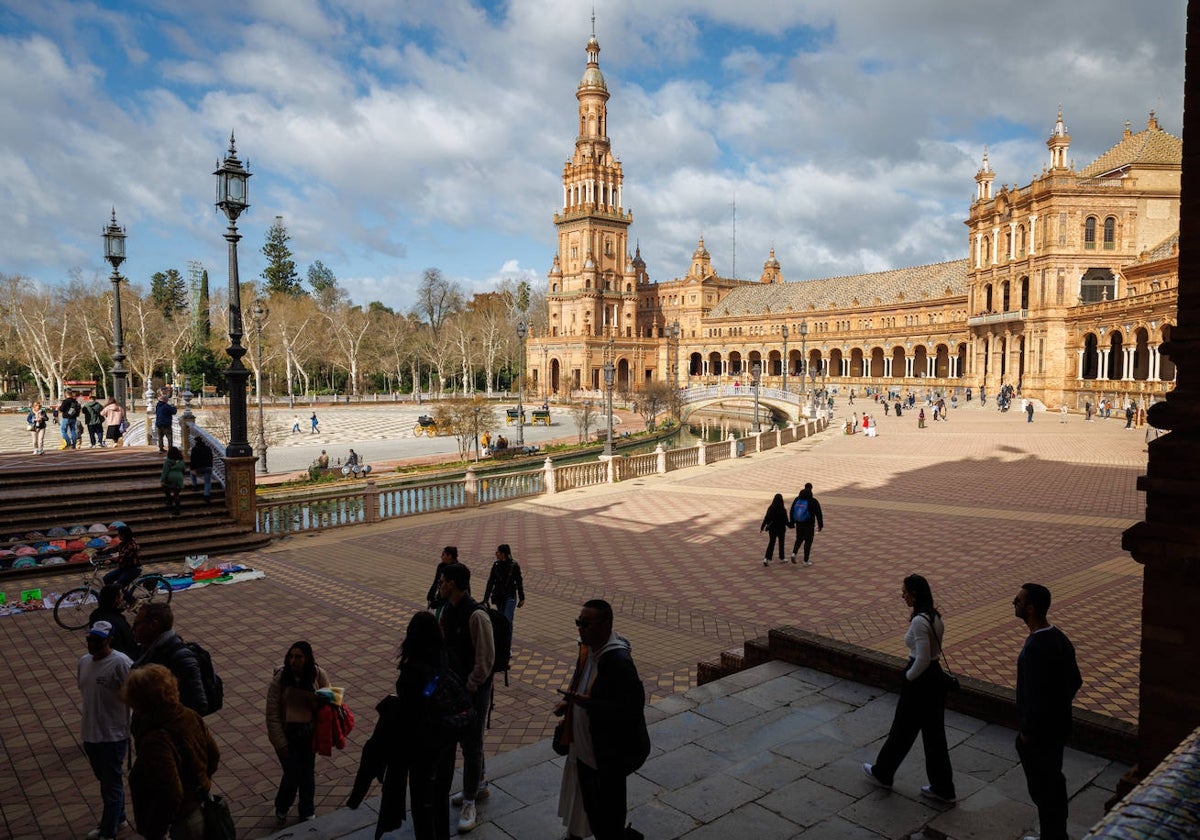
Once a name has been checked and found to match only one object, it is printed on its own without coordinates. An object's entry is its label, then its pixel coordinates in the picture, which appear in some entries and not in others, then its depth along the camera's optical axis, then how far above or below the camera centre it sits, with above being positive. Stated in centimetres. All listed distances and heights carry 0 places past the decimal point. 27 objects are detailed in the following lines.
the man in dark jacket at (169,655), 521 -185
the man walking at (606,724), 411 -187
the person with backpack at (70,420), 2273 -110
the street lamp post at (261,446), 3109 -264
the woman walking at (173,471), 1498 -172
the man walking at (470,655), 511 -188
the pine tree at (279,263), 10188 +1571
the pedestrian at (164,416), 1862 -80
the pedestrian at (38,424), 2105 -108
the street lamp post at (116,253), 2059 +347
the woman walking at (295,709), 526 -223
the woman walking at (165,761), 375 -188
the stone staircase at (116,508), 1427 -242
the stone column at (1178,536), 439 -95
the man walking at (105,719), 528 -230
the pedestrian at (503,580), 782 -204
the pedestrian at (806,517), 1358 -249
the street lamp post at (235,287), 1459 +185
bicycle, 1011 -293
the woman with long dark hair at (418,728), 432 -196
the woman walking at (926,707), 508 -221
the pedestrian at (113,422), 2256 -114
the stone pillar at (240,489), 1555 -216
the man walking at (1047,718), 441 -198
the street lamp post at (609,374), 3132 +17
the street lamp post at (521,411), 3674 -174
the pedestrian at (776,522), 1359 -256
